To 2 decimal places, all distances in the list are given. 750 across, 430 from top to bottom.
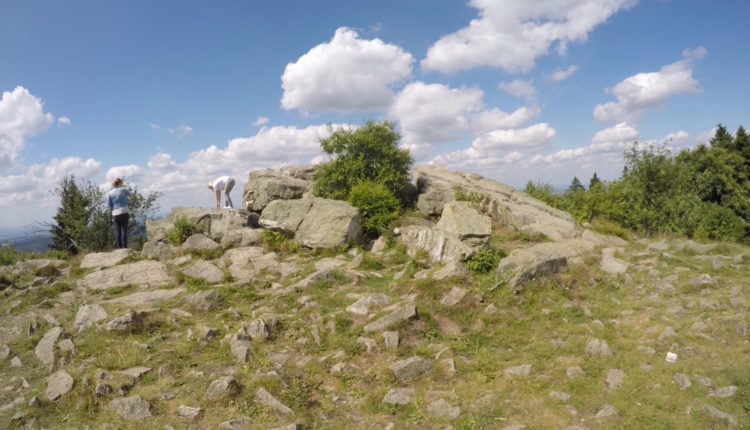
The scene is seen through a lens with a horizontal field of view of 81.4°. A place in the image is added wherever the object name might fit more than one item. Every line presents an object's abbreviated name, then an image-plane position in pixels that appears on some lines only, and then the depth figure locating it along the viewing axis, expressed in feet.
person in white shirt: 66.13
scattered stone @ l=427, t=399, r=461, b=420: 22.04
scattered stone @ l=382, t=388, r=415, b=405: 23.35
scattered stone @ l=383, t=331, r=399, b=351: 28.50
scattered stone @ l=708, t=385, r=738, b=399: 21.56
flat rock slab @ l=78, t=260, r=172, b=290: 44.91
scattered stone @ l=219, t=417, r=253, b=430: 21.44
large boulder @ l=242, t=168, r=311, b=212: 65.46
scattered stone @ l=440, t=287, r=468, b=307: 33.58
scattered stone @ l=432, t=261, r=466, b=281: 37.22
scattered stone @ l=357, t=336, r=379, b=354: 28.32
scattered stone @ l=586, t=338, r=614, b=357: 26.50
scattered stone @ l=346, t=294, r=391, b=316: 33.81
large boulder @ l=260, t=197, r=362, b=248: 50.88
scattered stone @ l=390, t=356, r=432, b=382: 25.54
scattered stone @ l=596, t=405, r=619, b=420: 21.15
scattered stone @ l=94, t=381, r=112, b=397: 24.34
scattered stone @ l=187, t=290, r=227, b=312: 35.99
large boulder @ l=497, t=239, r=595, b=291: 36.00
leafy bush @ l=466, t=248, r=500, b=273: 40.08
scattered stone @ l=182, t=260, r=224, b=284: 43.50
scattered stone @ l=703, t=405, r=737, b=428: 19.64
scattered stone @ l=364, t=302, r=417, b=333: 30.55
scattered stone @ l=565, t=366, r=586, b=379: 24.61
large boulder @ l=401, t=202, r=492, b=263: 42.52
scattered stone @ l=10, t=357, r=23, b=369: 28.89
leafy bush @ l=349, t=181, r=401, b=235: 53.83
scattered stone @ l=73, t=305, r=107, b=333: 33.78
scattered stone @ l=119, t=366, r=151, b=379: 26.25
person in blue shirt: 55.21
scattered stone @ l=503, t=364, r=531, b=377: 25.23
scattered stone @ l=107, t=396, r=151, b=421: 22.89
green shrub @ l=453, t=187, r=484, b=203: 62.59
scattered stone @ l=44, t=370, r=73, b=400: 24.58
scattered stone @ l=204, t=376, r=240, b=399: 23.70
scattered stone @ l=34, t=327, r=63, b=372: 28.89
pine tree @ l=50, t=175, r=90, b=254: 70.85
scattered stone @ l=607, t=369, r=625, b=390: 23.50
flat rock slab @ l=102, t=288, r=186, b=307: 39.04
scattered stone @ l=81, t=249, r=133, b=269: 50.60
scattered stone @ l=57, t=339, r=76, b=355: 29.27
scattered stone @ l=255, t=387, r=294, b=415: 22.63
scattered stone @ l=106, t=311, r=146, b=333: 31.89
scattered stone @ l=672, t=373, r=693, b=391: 22.71
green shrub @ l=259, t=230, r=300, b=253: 51.96
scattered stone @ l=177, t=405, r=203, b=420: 22.50
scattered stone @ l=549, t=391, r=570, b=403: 22.62
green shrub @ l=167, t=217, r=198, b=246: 56.03
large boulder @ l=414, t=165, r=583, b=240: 57.00
